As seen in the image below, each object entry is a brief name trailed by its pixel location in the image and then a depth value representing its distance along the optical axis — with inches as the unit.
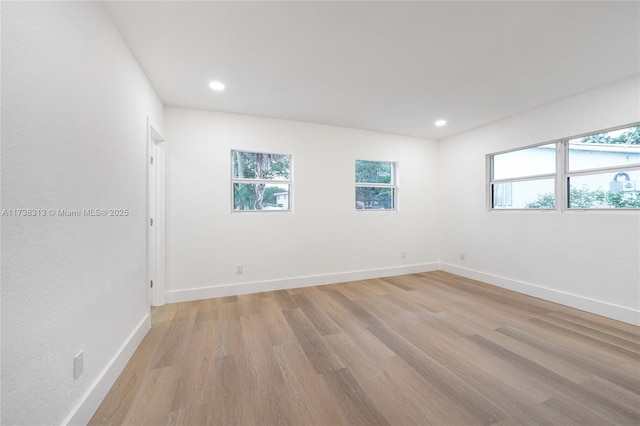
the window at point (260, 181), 134.5
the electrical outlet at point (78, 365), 48.4
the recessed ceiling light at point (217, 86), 100.0
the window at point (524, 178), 125.0
